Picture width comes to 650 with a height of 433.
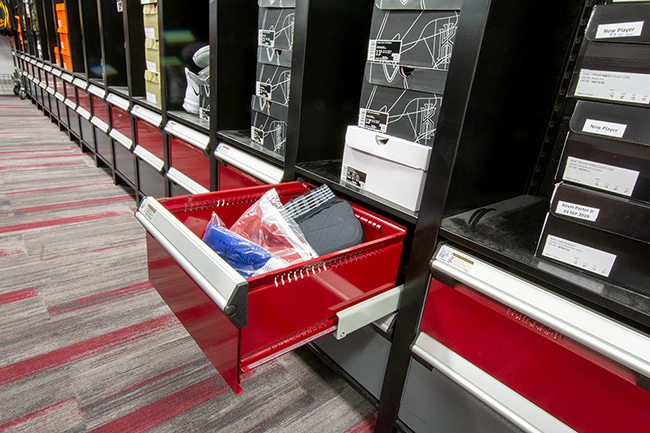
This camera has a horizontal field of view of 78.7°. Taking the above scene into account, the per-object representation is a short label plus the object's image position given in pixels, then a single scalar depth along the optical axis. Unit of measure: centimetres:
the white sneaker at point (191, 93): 209
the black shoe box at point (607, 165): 67
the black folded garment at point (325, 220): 107
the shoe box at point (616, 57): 65
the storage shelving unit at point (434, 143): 84
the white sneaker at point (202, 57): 206
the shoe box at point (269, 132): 152
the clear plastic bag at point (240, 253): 91
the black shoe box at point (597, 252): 71
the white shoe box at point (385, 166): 102
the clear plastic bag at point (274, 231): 101
